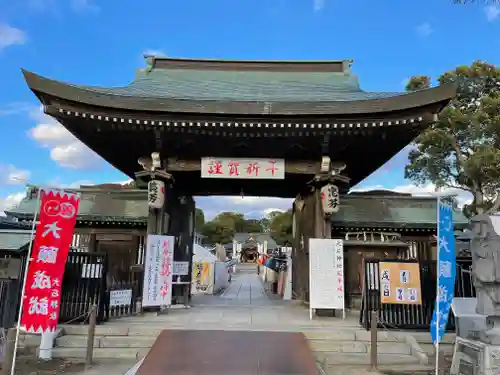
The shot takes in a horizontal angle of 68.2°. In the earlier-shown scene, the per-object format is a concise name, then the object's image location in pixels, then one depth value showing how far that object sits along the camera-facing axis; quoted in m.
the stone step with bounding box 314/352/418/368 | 6.62
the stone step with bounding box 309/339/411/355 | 7.07
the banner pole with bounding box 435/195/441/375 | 5.95
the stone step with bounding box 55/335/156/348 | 7.06
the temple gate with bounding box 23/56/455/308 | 8.38
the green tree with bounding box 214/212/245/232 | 86.40
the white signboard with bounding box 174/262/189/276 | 10.48
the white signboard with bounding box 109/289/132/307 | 8.37
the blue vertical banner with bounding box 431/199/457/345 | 6.18
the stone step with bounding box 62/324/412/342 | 7.38
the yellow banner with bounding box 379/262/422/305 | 8.08
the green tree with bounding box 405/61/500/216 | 20.92
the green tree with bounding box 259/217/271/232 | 104.38
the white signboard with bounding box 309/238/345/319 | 8.73
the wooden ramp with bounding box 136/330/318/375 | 3.93
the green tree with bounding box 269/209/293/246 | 51.59
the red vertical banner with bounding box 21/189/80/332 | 5.72
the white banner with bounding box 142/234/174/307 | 8.73
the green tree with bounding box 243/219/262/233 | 97.94
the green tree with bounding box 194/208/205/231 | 67.00
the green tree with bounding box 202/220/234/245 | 68.75
